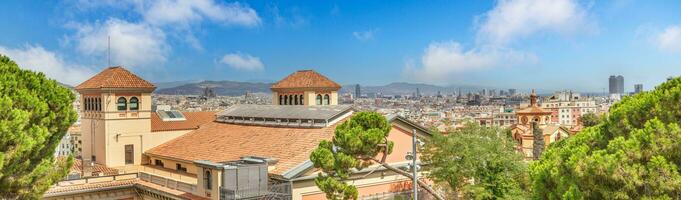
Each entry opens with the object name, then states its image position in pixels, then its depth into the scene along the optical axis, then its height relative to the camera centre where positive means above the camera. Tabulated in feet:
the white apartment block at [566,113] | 637.71 -20.26
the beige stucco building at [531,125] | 205.94 -12.15
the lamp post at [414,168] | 58.13 -7.47
